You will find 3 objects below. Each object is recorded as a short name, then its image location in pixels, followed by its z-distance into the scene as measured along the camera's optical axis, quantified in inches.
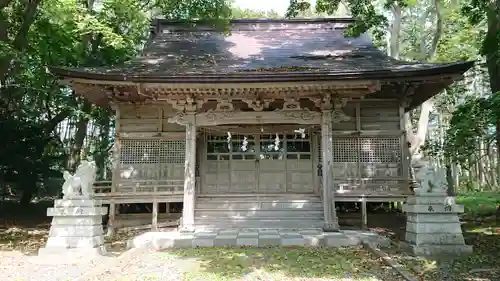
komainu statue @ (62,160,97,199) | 326.0
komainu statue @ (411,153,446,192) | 321.1
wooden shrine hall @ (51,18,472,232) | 392.5
